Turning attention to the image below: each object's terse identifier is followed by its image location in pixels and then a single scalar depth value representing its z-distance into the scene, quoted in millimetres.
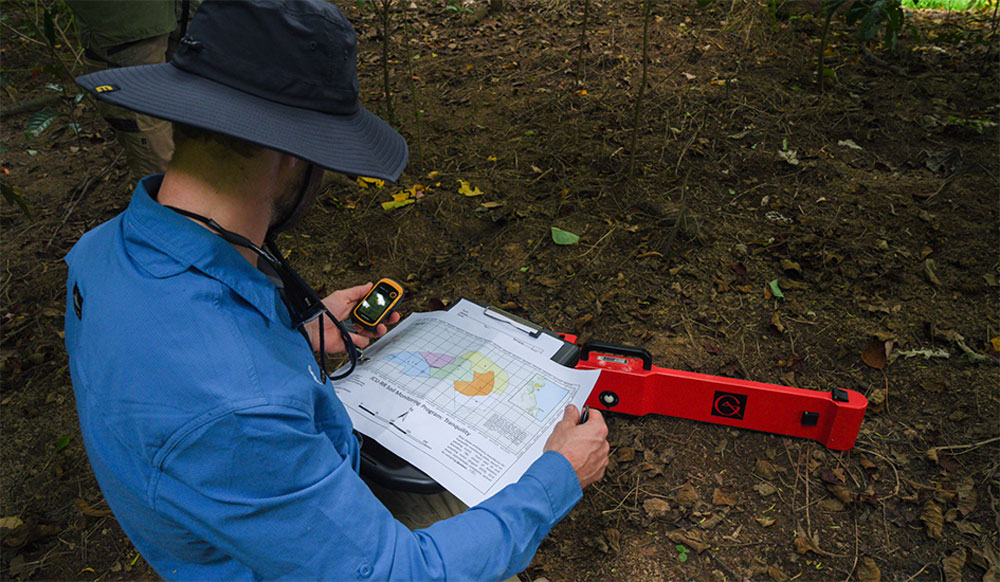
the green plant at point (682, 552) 2004
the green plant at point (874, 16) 3080
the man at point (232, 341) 951
